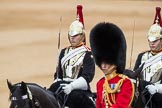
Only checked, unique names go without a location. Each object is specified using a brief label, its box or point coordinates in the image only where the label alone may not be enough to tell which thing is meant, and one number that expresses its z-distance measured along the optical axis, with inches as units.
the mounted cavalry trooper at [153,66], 698.0
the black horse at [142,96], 634.8
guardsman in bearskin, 529.0
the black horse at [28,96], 553.6
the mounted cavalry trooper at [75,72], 691.4
